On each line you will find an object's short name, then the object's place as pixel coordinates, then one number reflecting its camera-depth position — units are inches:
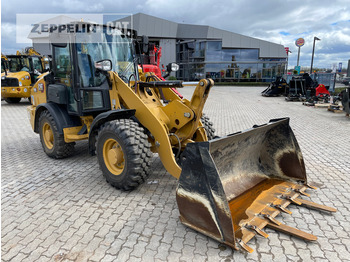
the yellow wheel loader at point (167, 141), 113.1
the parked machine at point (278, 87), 783.1
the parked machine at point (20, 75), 553.0
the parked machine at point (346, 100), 412.8
